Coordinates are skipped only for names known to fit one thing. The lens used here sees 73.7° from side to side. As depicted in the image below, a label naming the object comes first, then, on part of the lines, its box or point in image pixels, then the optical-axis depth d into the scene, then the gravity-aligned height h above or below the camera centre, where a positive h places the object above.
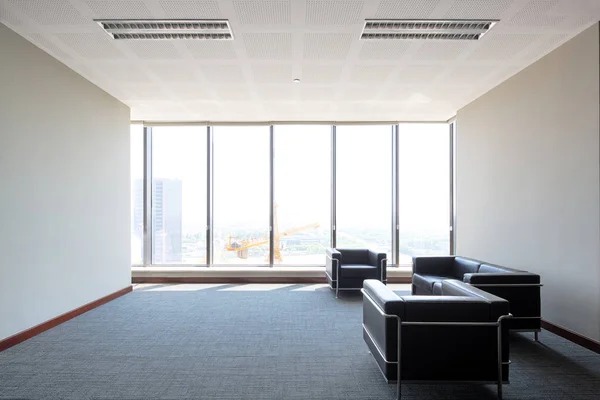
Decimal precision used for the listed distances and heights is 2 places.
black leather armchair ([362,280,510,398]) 3.12 -1.06
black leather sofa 4.47 -0.96
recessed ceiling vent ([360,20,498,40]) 4.34 +1.97
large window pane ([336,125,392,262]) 8.88 +0.54
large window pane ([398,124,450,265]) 8.88 +0.24
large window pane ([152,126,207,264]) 8.91 +0.22
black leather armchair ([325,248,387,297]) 7.10 -1.22
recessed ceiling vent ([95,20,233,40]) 4.32 +1.95
